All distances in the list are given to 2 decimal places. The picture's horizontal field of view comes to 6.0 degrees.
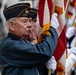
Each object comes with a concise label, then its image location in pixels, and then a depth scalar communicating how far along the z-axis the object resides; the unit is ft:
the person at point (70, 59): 27.67
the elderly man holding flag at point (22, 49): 23.71
